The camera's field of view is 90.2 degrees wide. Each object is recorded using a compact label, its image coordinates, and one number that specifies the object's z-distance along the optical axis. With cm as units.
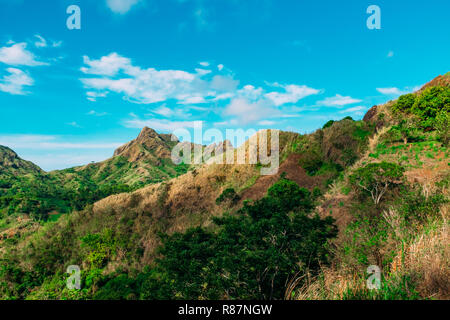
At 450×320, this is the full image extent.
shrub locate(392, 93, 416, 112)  2839
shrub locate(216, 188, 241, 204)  2712
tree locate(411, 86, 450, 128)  2338
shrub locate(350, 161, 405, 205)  1408
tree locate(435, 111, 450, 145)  1821
